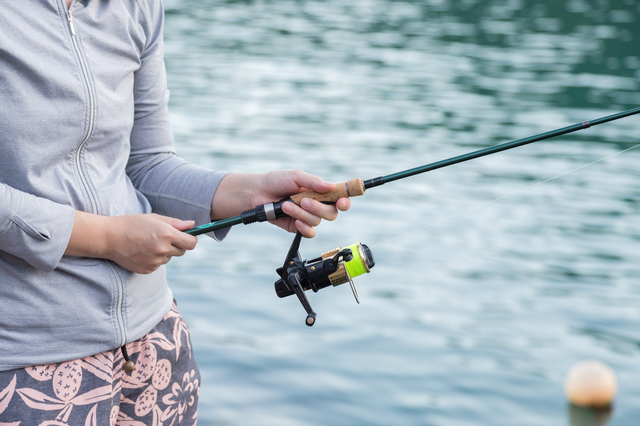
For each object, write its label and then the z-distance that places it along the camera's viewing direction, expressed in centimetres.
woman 191
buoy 325
